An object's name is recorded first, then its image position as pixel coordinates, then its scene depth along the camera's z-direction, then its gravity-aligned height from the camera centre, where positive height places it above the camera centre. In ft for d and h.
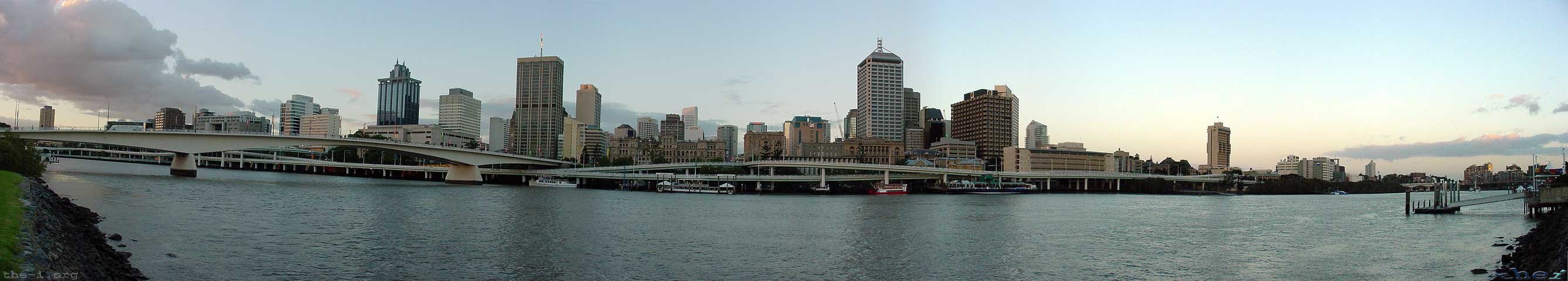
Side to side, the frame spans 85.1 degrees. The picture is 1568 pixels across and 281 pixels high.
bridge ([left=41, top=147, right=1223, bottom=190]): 445.37 -1.93
